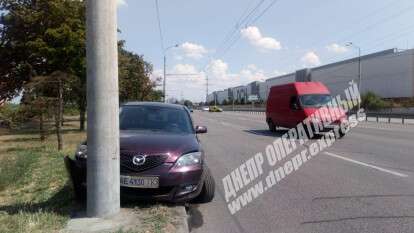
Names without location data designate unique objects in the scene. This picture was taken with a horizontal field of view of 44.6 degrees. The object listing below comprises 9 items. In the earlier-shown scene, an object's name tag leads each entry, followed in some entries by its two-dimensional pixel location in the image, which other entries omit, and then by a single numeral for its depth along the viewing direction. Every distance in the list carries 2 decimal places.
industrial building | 71.25
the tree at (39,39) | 22.00
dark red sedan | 6.63
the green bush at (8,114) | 17.03
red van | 20.74
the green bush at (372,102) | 61.64
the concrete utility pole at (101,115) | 5.96
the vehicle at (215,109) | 103.59
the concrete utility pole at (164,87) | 63.03
